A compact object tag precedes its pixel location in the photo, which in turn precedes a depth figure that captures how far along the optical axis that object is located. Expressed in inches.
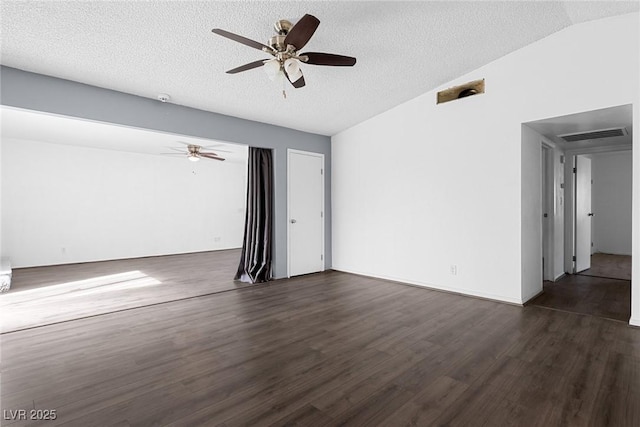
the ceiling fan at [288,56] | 92.9
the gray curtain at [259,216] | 207.8
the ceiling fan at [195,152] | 254.4
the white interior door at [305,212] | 219.3
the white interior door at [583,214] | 218.8
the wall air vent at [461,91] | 161.4
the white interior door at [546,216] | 193.9
